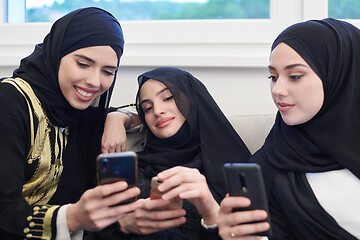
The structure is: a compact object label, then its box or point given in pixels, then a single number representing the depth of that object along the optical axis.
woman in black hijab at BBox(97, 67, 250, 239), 1.50
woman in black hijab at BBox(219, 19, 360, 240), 1.25
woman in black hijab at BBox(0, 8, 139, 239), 1.20
